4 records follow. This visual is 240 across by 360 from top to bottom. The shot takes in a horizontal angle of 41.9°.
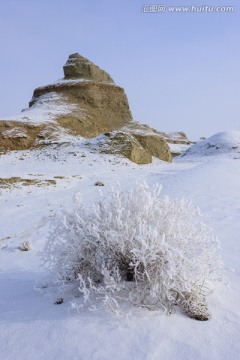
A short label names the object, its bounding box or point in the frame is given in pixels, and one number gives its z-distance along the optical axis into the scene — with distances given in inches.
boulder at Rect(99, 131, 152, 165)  804.5
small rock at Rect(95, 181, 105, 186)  485.5
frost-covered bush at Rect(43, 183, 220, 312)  103.3
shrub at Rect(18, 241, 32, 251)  198.6
